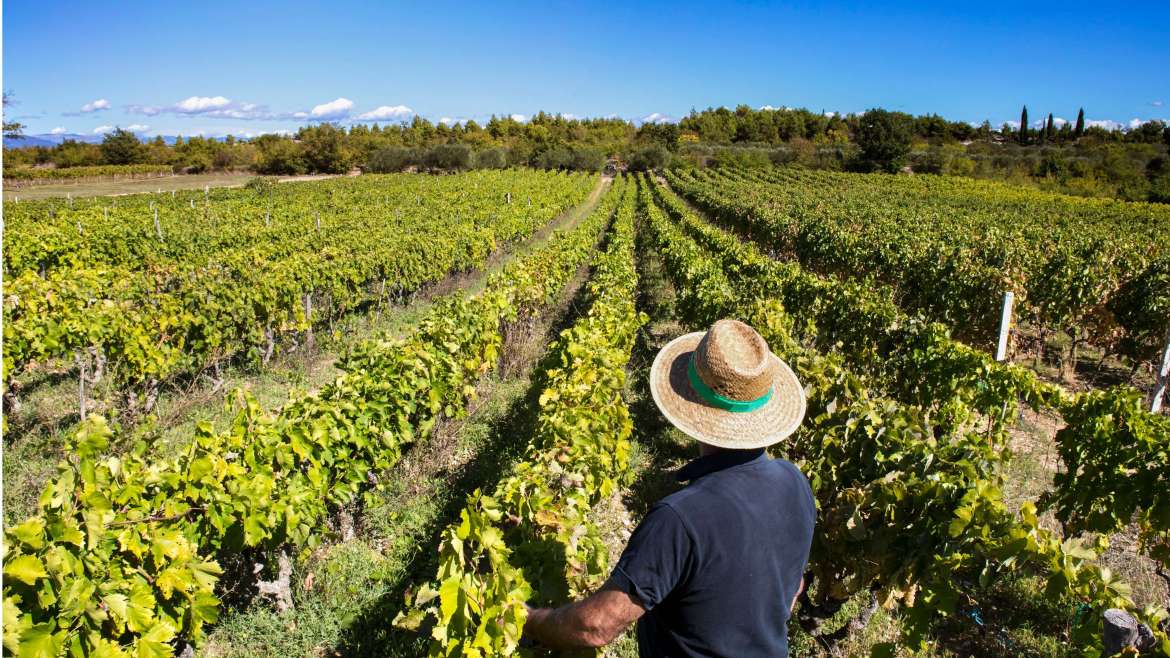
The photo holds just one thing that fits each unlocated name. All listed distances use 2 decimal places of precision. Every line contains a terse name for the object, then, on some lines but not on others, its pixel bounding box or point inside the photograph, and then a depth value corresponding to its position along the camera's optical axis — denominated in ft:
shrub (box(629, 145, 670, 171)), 283.79
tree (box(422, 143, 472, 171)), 259.19
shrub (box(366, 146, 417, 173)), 262.26
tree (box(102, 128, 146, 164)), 256.11
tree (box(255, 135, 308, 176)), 254.06
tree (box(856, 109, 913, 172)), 253.03
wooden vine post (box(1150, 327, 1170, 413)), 23.73
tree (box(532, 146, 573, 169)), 264.31
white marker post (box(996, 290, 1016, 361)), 24.08
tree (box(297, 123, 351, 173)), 263.29
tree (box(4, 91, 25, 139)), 155.94
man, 5.98
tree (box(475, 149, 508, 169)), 264.52
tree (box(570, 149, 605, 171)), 267.39
